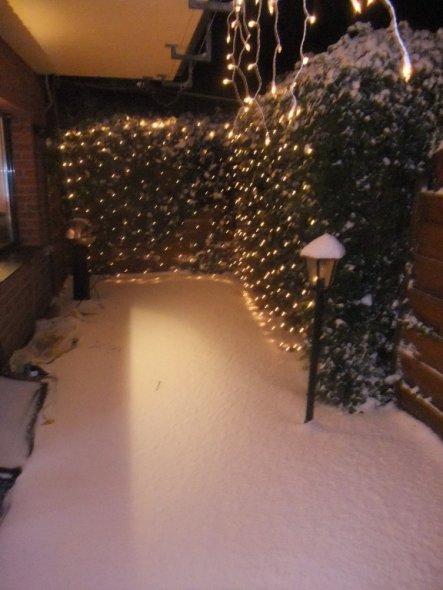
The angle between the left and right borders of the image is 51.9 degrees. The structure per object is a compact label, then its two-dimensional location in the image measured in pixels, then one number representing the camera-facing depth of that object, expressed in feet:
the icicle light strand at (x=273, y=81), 8.13
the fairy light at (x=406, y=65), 7.47
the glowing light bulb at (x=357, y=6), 8.09
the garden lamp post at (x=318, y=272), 9.03
